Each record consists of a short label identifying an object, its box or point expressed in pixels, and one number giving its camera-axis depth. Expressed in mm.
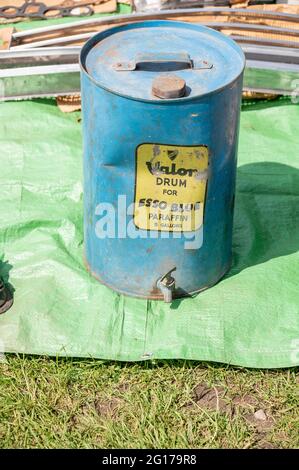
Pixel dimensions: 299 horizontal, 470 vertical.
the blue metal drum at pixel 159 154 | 2488
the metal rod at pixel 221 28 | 4129
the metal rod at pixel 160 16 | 4266
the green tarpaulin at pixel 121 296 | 2764
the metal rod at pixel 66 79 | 3811
